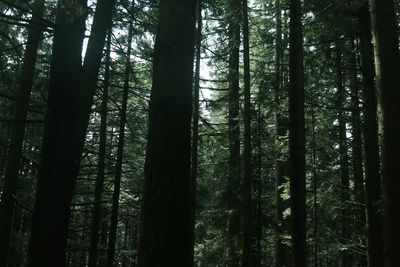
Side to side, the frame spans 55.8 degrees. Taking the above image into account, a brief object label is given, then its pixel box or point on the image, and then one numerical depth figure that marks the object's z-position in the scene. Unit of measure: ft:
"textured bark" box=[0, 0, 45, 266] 37.11
